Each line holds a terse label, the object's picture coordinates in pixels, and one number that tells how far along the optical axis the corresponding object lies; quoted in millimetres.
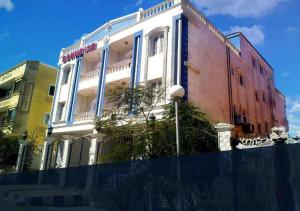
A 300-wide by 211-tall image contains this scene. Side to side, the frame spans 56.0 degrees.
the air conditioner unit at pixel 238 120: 16578
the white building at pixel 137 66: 13836
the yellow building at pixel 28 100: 24016
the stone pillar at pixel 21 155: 19195
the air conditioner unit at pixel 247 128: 16958
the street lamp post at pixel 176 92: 6488
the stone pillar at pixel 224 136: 9539
